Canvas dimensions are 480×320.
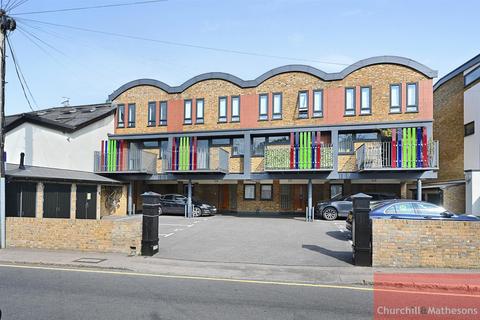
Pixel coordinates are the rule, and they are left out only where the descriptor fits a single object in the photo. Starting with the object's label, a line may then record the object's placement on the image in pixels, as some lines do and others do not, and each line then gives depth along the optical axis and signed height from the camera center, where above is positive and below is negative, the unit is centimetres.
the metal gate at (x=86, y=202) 1961 -190
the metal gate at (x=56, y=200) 1736 -161
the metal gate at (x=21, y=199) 1543 -138
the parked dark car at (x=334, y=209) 1945 -206
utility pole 1187 +298
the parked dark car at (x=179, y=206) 2216 -232
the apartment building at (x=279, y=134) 1962 +233
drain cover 932 -246
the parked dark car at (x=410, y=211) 1216 -136
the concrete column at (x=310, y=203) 1933 -177
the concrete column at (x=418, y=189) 1880 -89
